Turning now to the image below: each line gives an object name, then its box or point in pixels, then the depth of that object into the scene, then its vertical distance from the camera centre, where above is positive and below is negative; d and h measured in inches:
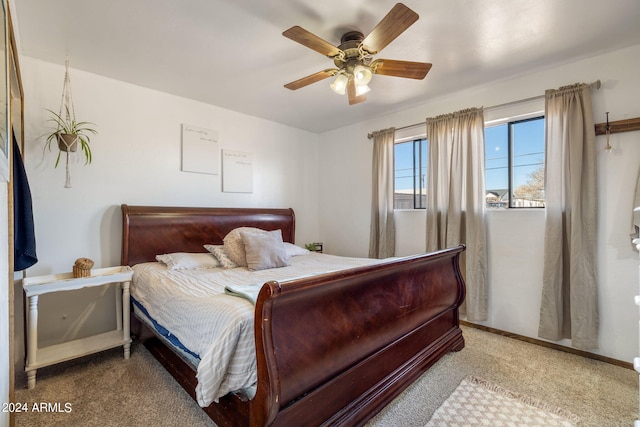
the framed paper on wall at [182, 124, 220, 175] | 131.3 +29.4
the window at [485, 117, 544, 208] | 112.5 +20.5
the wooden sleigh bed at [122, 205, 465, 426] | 49.8 -29.3
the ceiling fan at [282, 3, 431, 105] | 66.9 +42.9
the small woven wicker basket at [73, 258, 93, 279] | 92.7 -18.6
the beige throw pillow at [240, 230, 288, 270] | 109.0 -15.4
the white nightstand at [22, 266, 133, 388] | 80.8 -36.0
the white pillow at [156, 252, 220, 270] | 106.8 -19.0
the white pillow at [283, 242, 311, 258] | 140.4 -19.2
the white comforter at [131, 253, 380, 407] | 52.4 -23.5
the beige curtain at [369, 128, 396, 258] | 148.7 +7.6
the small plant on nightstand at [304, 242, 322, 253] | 172.2 -20.9
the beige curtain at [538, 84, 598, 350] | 95.5 -2.6
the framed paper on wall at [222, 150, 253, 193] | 145.2 +21.3
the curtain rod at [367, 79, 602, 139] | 96.1 +44.1
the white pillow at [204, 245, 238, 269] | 112.8 -17.7
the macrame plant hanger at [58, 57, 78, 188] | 98.1 +37.7
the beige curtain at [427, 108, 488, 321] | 118.1 +8.1
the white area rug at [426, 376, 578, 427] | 66.7 -48.7
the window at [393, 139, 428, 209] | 145.8 +20.4
